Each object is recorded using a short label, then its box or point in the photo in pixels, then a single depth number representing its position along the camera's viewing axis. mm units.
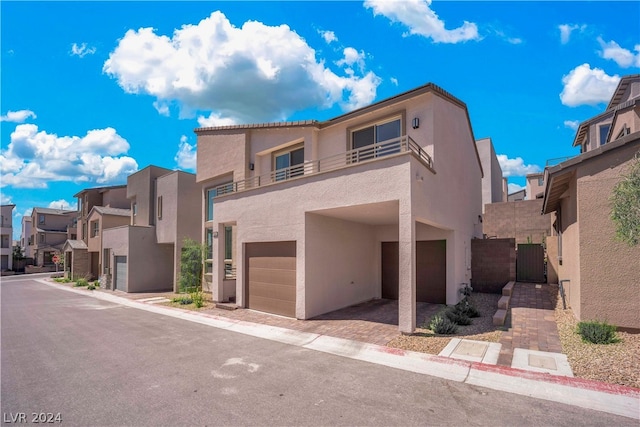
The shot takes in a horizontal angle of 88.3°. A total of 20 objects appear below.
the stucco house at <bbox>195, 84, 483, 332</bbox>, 9680
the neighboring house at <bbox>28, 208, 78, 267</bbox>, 47469
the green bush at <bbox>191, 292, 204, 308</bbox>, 14528
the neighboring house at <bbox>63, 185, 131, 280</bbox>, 28672
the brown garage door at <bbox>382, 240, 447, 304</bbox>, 13047
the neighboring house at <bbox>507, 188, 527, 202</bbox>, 47166
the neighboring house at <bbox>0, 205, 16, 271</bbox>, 45562
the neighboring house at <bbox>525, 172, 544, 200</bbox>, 38062
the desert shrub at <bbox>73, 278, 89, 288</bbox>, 26259
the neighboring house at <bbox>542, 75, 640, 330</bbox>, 7902
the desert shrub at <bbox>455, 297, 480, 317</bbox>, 10601
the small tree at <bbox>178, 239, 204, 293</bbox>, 18312
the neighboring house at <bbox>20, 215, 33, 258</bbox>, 54428
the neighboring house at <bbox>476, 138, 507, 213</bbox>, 29766
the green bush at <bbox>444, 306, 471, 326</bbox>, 9844
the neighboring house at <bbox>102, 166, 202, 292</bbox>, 20750
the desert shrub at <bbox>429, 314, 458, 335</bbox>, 8900
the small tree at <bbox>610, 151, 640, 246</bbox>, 5992
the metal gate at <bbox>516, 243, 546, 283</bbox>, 16641
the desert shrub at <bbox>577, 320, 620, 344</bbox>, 7340
